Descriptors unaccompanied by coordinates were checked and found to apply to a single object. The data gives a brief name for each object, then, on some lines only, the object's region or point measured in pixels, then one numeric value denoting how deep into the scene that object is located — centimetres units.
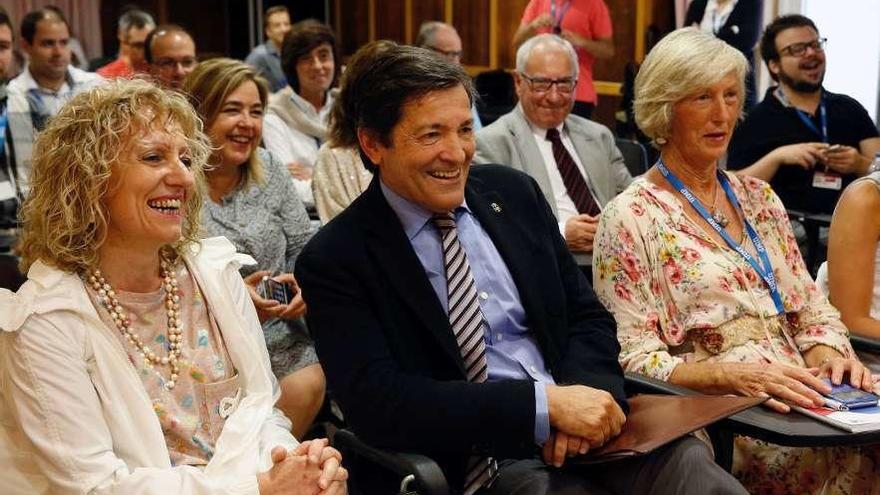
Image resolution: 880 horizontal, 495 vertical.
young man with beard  415
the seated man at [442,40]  603
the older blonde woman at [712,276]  235
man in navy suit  192
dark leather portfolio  188
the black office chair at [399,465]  178
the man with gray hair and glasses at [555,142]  391
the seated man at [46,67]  539
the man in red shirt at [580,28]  584
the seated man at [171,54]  544
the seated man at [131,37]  727
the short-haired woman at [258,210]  289
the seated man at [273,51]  742
